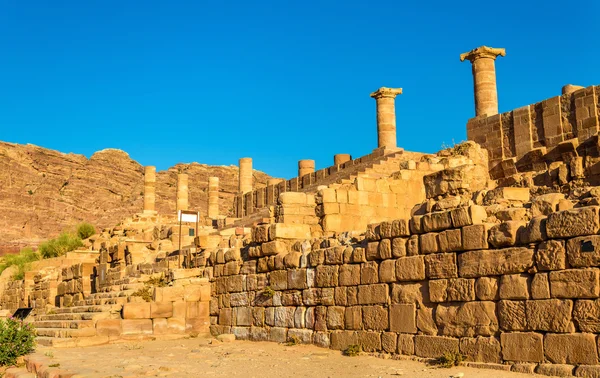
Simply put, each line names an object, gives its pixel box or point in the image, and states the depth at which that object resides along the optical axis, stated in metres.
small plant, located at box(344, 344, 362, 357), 10.41
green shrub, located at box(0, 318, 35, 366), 10.95
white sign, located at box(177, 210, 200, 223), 18.42
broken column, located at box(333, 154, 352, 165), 28.98
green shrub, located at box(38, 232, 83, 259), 37.62
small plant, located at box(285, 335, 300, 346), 12.16
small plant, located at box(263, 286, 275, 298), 13.23
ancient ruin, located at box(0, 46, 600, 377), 7.76
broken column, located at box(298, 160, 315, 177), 33.44
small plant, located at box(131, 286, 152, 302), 15.71
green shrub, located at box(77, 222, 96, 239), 43.04
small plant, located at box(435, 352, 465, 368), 8.55
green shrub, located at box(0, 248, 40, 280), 33.06
